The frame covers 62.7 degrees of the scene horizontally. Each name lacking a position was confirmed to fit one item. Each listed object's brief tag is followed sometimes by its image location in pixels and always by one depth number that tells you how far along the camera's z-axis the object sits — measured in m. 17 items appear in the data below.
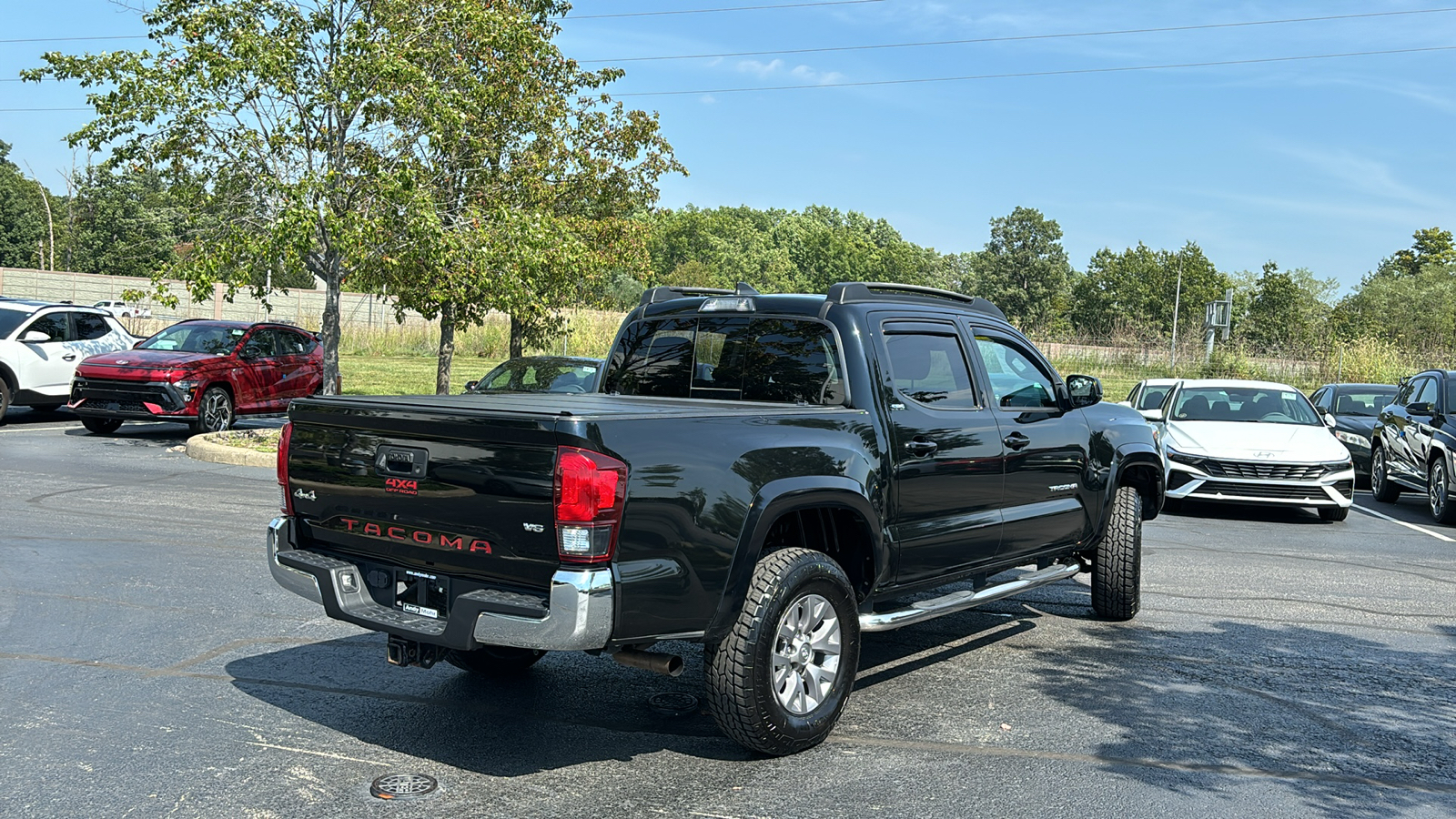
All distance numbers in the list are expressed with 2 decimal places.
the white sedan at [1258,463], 13.02
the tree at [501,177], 16.33
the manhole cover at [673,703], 5.68
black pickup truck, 4.34
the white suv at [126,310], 40.24
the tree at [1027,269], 110.19
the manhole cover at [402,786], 4.45
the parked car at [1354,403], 18.81
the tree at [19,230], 83.25
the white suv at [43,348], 18.31
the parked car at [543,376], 16.31
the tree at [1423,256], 109.38
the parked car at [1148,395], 16.50
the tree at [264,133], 14.95
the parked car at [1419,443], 13.89
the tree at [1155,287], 102.00
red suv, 16.86
